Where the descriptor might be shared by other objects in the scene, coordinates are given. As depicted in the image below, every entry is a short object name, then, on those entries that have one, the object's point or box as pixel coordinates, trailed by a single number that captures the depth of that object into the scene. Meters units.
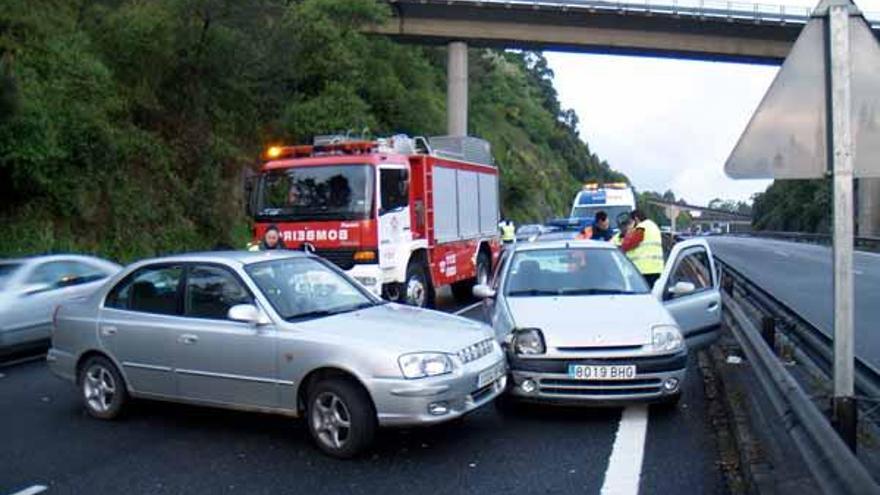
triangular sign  5.27
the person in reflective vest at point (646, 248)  11.48
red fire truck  13.16
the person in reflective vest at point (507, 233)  29.97
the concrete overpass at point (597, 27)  45.22
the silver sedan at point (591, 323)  7.27
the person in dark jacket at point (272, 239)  12.23
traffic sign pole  5.23
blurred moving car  11.05
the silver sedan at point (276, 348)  6.34
